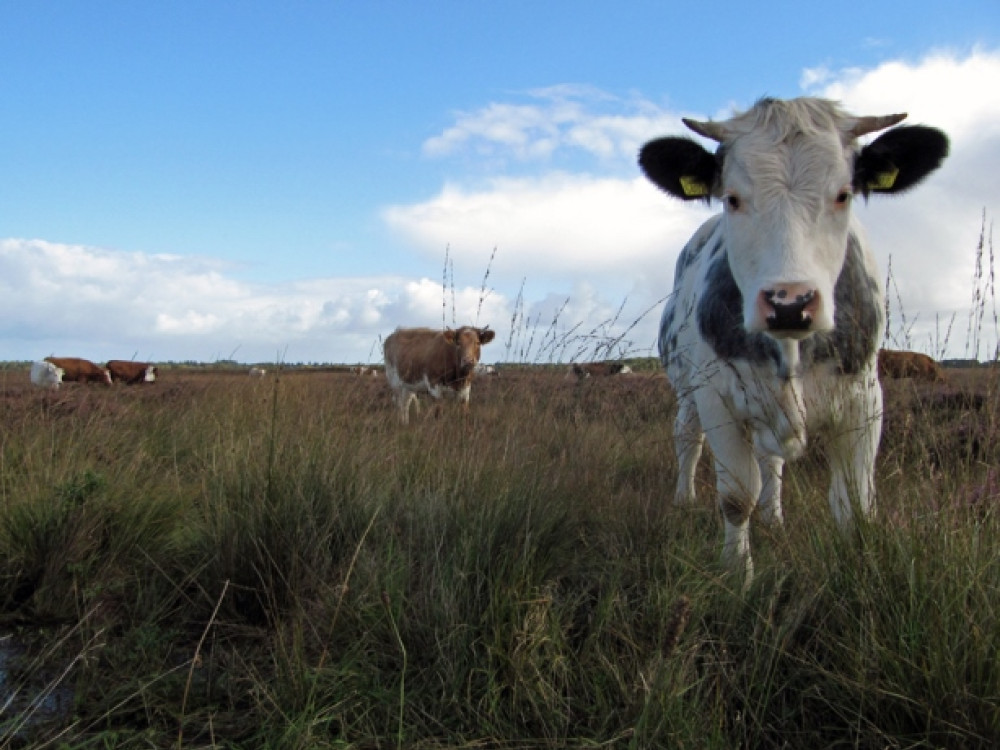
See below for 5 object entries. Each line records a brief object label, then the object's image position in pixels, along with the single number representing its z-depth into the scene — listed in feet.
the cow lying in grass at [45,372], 106.73
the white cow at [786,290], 10.46
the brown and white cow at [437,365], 50.31
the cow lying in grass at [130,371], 121.08
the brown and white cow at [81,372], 118.52
